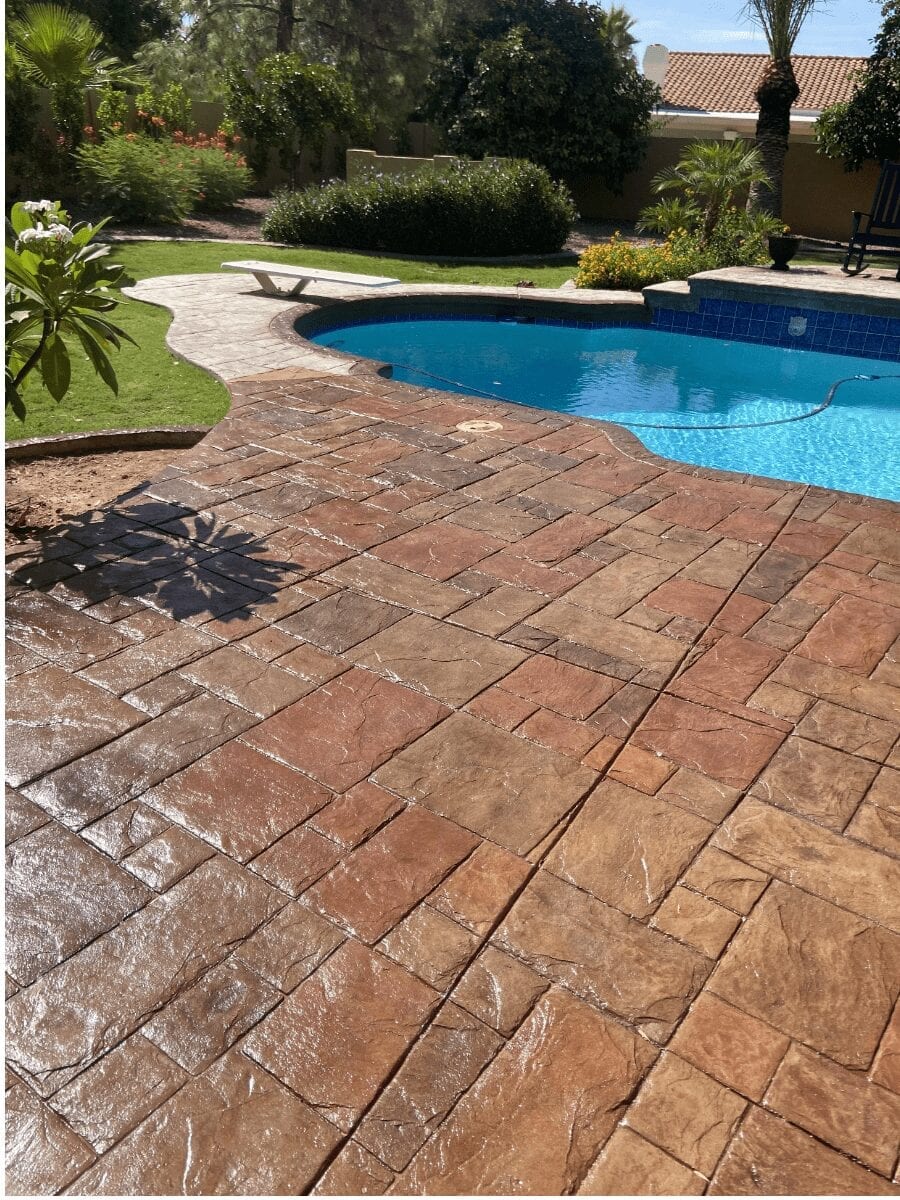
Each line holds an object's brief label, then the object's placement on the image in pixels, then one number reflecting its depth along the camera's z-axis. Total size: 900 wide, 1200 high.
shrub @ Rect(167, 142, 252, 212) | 15.95
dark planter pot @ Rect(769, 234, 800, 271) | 11.79
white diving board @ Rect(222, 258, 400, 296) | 9.80
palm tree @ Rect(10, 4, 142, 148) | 14.22
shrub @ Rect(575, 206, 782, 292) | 12.46
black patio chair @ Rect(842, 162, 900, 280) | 12.91
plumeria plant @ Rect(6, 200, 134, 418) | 3.98
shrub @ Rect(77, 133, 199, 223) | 14.28
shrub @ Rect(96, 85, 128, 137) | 15.66
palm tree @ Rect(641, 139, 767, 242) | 12.52
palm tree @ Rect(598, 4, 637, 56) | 24.30
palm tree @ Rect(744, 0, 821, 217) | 14.81
